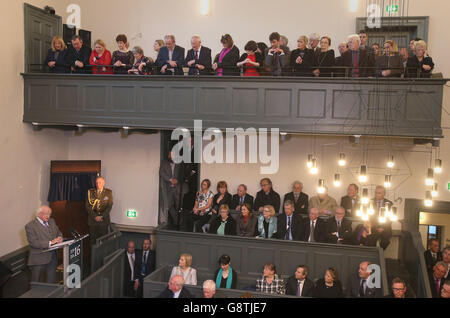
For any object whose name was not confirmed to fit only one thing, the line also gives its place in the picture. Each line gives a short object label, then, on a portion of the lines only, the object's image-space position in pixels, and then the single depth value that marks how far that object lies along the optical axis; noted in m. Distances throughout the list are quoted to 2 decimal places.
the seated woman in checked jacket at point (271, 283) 7.79
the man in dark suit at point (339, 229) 8.63
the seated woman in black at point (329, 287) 7.46
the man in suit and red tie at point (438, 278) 7.53
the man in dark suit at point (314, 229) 8.70
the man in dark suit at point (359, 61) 8.41
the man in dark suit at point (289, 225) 8.80
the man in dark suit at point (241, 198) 10.32
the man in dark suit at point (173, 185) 10.85
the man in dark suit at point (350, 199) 9.74
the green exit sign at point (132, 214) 11.52
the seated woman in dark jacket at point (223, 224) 9.16
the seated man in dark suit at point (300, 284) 7.67
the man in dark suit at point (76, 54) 9.54
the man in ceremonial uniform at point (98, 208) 10.20
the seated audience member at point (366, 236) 8.51
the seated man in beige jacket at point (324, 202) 9.88
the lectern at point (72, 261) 6.67
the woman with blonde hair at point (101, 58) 9.52
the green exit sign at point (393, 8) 10.14
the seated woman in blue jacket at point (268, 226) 8.91
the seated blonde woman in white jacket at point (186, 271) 8.02
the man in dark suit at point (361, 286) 7.41
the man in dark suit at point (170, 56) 9.17
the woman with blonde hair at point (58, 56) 9.56
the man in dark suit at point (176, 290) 7.07
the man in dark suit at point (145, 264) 9.49
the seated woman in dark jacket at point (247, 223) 9.03
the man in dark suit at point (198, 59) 8.91
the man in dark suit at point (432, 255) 8.17
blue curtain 10.62
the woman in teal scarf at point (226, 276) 8.12
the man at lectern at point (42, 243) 7.91
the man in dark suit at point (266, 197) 10.20
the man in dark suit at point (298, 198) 9.97
